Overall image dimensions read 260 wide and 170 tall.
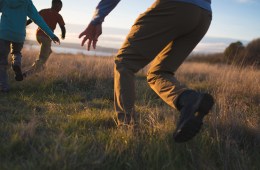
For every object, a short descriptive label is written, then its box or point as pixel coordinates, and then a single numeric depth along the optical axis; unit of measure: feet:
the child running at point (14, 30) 20.47
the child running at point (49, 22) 28.09
